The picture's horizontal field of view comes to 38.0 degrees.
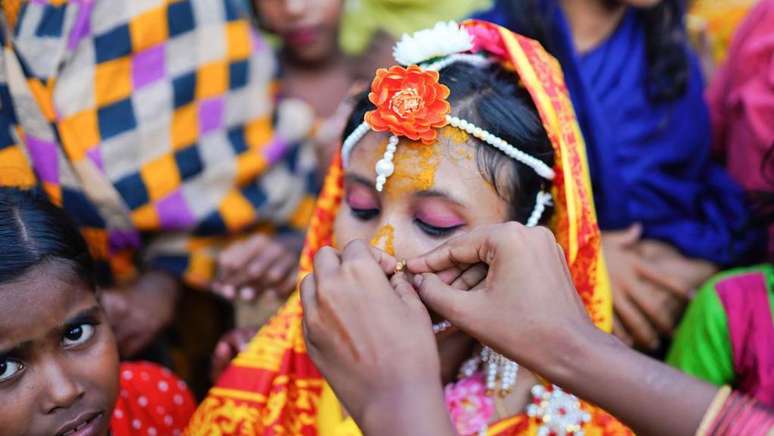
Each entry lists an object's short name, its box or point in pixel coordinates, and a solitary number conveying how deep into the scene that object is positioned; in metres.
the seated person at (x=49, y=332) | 0.77
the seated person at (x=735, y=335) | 0.92
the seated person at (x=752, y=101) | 1.06
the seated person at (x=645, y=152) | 1.06
